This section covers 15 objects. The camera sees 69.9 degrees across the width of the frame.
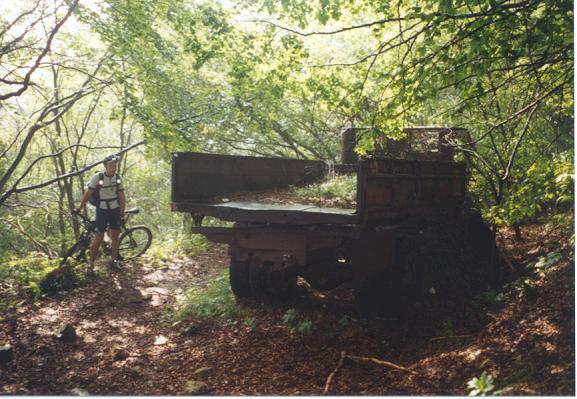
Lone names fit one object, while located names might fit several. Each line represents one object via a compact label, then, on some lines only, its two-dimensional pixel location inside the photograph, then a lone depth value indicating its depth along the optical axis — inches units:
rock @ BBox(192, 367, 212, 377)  156.7
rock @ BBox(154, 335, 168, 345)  196.0
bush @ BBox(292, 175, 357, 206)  218.2
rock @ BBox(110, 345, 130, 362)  175.8
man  285.3
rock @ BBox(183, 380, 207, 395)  141.8
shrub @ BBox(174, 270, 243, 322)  219.8
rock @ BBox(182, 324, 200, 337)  205.2
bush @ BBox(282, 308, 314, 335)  185.6
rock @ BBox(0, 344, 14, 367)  163.0
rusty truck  173.3
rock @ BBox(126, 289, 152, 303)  258.5
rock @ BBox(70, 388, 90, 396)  143.9
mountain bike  304.7
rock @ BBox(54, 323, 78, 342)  194.2
